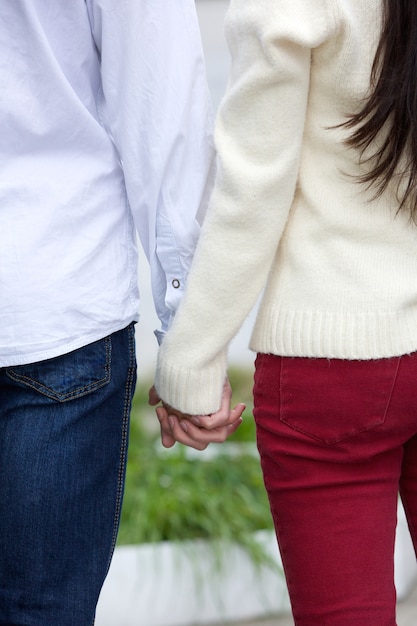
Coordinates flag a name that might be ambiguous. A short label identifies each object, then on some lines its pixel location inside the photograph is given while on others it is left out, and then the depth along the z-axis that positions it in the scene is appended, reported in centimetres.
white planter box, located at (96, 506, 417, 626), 347
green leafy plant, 363
